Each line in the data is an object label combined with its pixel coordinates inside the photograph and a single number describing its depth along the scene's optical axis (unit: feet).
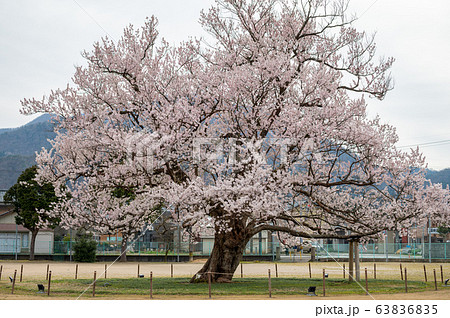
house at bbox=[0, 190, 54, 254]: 164.35
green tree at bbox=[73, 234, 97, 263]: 149.38
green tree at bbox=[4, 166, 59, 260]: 148.77
